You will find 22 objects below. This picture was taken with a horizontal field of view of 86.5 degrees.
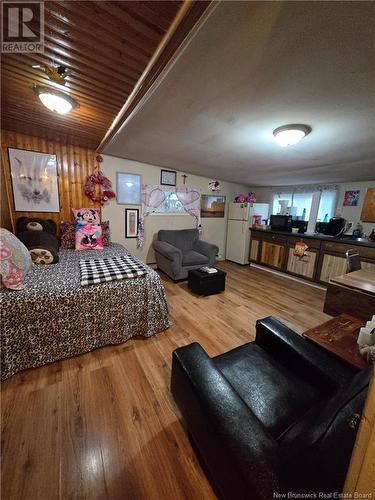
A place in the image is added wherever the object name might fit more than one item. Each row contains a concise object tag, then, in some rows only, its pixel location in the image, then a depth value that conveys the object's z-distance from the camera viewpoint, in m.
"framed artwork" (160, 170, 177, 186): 3.97
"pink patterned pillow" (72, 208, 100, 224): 3.04
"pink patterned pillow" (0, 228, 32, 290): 1.50
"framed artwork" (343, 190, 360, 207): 3.69
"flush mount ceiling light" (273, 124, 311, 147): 1.90
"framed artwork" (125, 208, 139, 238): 3.76
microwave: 4.30
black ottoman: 3.00
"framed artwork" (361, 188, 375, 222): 3.47
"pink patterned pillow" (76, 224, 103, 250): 2.93
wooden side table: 1.22
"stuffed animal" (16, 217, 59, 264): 2.18
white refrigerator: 4.66
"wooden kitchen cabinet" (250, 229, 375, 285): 3.27
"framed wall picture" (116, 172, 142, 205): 3.58
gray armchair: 3.41
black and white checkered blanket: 1.81
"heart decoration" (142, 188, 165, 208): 3.87
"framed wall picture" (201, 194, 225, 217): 4.66
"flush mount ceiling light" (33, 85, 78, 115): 1.61
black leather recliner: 0.52
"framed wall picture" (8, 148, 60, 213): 2.79
